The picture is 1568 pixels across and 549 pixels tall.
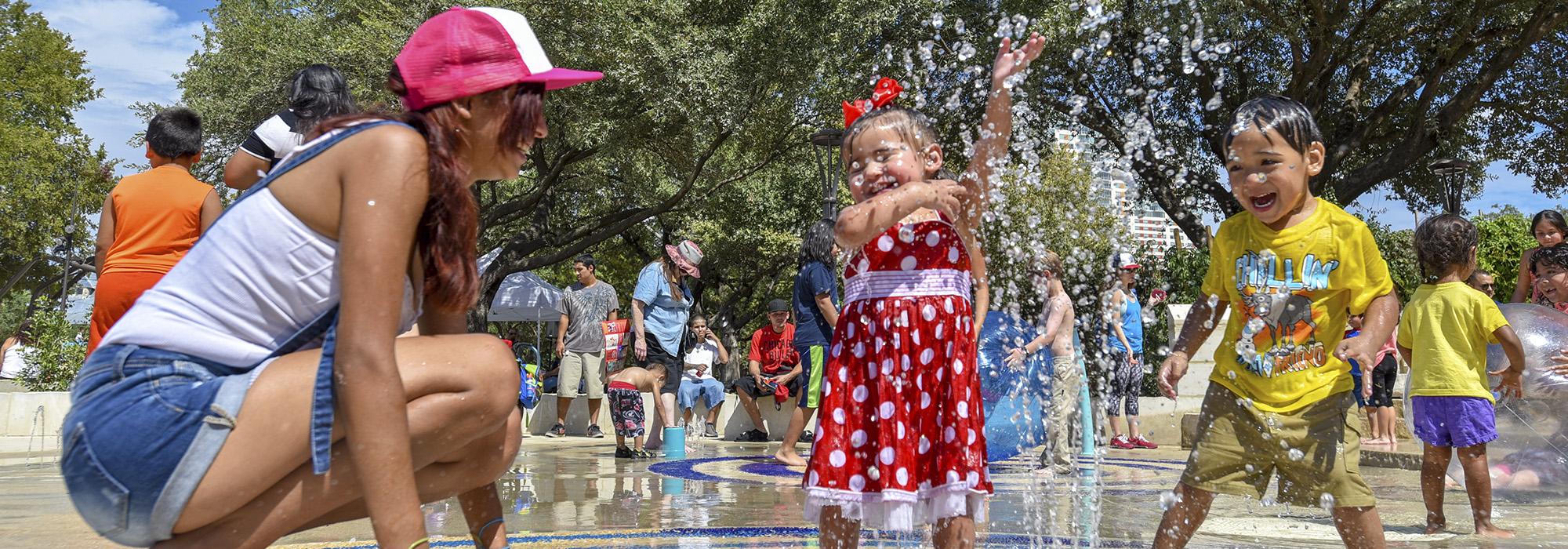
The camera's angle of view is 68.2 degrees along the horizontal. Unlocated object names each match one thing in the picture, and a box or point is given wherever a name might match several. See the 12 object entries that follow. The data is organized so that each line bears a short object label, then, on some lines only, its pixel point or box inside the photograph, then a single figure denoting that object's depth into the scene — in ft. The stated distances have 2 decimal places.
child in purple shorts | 16.14
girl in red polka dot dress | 10.16
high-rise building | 63.85
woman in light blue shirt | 29.43
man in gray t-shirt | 33.88
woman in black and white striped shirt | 12.39
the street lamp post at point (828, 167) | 36.09
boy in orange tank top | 14.23
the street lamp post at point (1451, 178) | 45.16
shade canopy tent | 78.38
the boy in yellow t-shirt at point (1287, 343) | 10.96
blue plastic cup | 29.94
